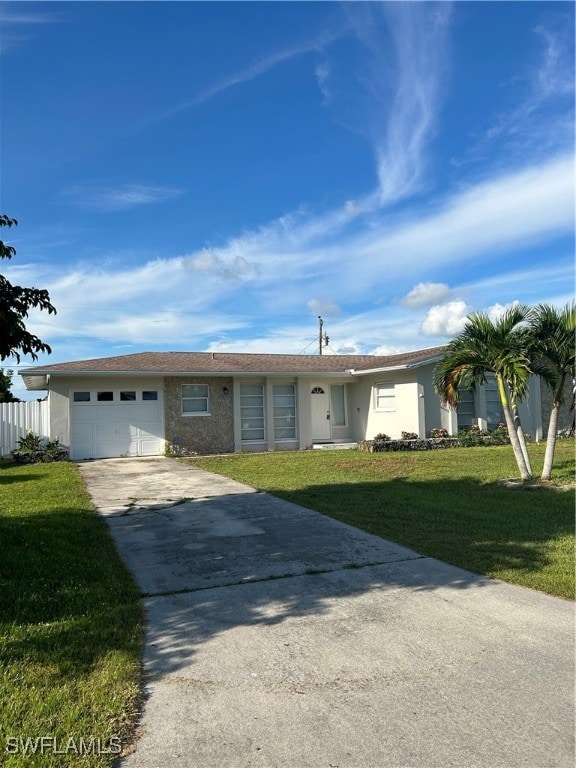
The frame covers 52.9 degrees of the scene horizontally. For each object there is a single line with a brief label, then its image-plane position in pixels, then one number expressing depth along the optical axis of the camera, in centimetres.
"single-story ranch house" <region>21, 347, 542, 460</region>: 1831
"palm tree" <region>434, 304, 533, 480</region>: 1127
